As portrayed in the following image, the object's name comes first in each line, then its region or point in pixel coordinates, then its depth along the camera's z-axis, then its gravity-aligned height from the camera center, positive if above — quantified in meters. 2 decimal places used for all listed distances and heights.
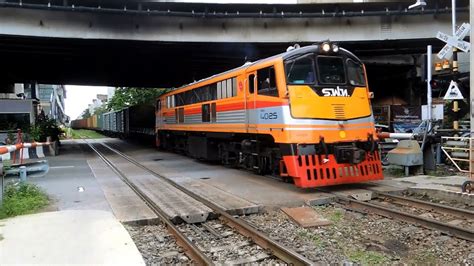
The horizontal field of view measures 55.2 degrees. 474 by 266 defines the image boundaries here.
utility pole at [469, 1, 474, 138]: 11.31 +1.06
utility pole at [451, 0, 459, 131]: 12.41 +1.37
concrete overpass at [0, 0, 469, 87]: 20.23 +4.59
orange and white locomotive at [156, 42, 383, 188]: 9.85 +0.11
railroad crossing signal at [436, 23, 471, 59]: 12.11 +2.07
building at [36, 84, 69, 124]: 81.31 +7.10
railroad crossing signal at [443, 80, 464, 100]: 12.04 +0.70
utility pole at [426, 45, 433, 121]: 13.52 +0.99
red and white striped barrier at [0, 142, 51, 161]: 8.37 -0.95
